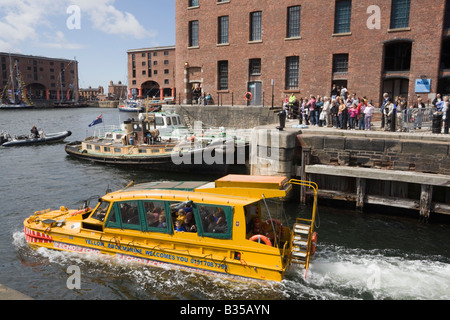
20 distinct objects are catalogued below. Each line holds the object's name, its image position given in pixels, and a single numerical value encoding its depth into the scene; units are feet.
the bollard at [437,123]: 51.05
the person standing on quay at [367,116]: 58.54
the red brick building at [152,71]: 296.51
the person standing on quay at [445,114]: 50.93
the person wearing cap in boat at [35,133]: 121.34
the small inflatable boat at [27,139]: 115.65
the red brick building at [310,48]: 83.92
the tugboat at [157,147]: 74.74
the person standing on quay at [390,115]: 56.39
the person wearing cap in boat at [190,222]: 31.71
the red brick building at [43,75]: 351.05
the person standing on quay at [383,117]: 59.53
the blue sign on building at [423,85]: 83.33
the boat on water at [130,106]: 279.28
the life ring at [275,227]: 33.06
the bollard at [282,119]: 55.93
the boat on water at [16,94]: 335.06
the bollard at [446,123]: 50.88
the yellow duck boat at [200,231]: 29.78
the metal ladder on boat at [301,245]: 30.27
